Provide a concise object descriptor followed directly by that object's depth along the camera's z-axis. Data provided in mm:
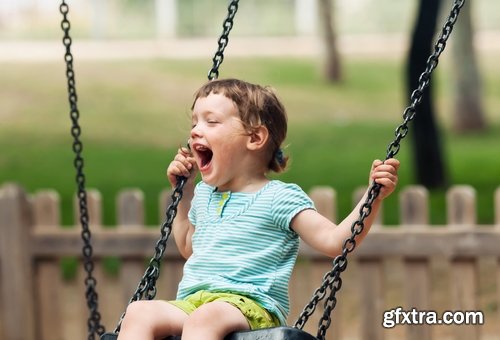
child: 5466
